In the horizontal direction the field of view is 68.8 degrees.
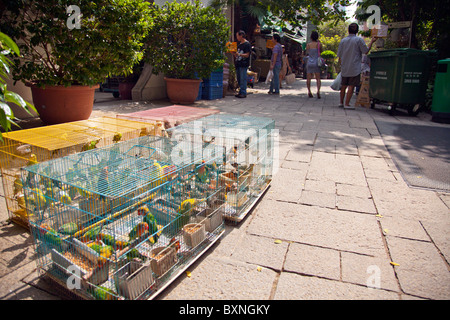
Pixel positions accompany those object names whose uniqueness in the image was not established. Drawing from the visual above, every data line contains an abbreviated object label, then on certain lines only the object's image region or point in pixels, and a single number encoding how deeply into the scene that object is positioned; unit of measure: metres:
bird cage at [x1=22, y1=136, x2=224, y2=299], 1.83
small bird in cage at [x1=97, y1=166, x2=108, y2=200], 2.04
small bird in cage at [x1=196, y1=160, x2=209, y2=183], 2.56
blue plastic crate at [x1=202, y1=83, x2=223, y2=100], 8.80
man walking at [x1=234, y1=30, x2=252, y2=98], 8.92
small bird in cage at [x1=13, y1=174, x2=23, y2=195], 2.46
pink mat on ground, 4.00
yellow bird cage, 2.55
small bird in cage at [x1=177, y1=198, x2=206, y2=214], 2.37
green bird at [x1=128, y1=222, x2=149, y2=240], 2.04
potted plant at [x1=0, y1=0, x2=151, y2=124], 4.46
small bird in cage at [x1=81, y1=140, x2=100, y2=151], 2.91
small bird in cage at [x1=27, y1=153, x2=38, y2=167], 2.51
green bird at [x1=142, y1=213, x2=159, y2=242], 2.11
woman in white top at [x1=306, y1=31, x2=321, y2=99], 9.01
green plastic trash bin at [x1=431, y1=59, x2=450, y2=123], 6.53
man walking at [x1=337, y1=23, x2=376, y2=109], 7.49
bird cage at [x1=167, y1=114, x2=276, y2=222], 2.79
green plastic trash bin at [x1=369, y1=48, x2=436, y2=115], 6.96
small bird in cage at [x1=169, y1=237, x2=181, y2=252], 2.10
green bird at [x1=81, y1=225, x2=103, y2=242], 2.04
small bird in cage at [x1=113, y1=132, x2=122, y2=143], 3.20
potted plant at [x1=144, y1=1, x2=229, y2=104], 7.29
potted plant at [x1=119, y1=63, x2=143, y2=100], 8.40
